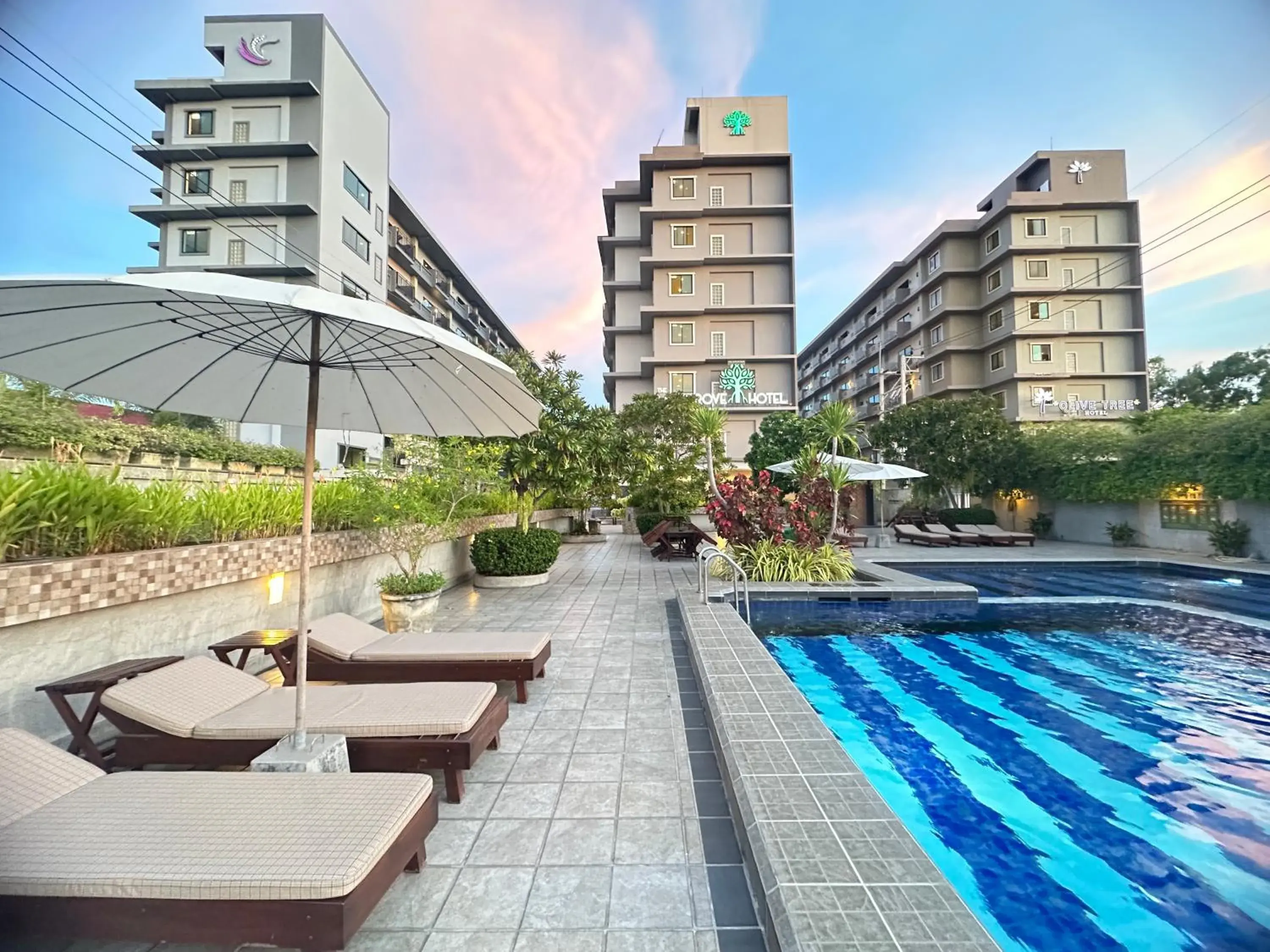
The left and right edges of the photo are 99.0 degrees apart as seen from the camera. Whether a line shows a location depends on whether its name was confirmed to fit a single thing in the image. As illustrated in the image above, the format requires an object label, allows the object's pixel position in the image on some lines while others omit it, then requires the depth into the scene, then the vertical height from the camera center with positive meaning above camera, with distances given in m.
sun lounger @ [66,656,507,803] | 2.67 -1.14
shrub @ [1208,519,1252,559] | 12.09 -0.95
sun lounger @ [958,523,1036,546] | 15.38 -1.16
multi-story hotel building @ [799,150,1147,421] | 29.14 +11.17
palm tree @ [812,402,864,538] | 12.48 +1.83
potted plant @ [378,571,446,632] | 5.82 -1.08
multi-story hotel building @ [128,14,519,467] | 22.92 +14.82
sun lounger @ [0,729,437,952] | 1.60 -1.11
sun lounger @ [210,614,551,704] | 3.94 -1.17
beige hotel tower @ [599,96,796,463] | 27.91 +12.26
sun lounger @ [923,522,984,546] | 15.34 -1.15
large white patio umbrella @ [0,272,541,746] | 2.07 +0.74
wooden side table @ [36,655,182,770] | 2.54 -0.95
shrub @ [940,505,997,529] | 18.91 -0.70
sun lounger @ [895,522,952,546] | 15.44 -1.16
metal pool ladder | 6.58 -0.90
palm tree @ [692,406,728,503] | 11.62 +1.61
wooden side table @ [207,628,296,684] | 3.65 -0.99
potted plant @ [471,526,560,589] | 9.02 -0.99
